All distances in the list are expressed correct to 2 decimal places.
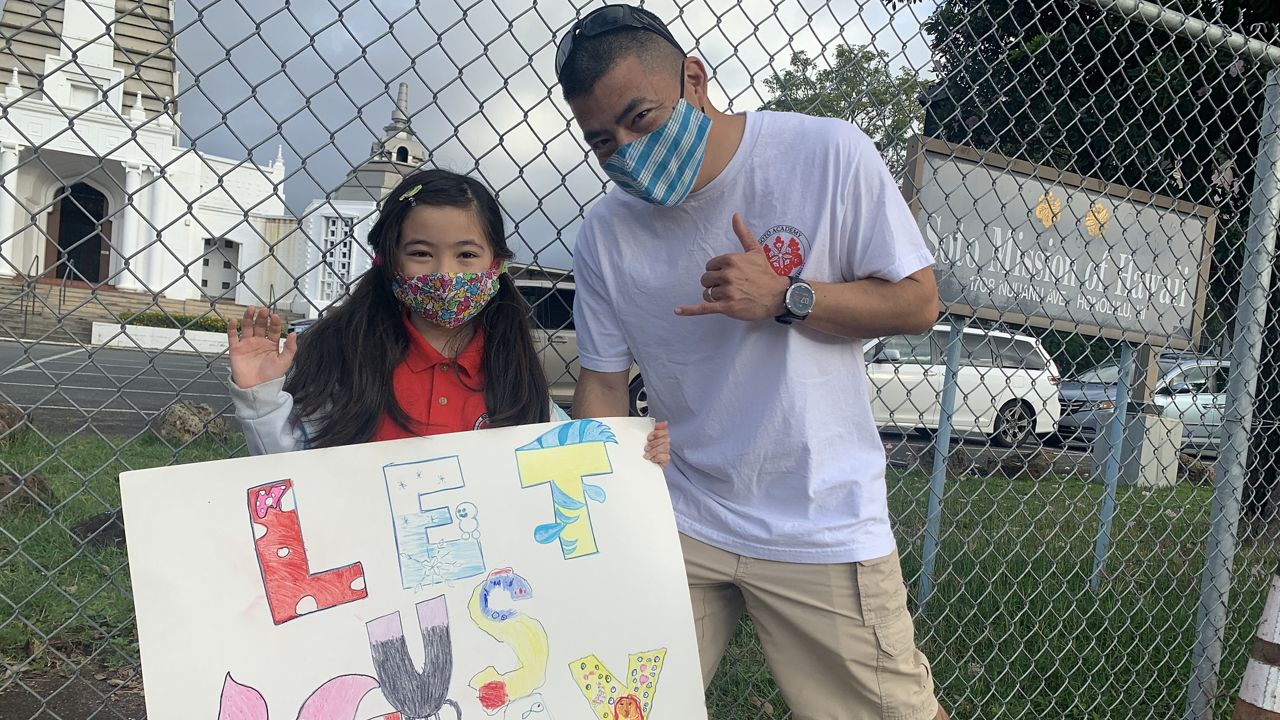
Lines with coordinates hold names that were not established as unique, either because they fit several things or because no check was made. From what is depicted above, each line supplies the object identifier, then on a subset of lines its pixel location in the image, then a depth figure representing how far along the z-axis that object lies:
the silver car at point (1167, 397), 12.18
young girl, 1.78
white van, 11.20
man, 1.79
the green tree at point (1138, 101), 4.50
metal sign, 2.97
